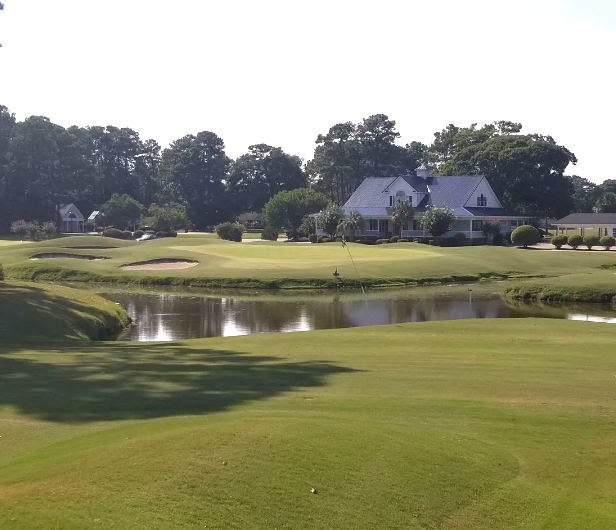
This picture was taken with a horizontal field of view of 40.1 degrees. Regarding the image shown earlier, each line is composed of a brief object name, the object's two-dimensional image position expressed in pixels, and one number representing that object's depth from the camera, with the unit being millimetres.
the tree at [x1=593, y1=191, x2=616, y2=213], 136875
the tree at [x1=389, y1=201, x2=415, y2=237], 105688
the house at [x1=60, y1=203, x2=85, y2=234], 144875
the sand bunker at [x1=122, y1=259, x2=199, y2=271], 68500
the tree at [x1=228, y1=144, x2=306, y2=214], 161500
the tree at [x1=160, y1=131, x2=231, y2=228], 159750
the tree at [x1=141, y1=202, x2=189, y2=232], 127438
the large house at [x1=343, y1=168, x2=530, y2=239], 105312
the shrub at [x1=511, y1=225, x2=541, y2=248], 91938
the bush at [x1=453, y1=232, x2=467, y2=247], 98250
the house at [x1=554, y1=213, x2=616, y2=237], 107625
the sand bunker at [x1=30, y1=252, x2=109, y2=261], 75431
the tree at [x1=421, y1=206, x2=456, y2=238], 98750
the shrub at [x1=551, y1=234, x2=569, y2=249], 90062
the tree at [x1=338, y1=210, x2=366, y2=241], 105212
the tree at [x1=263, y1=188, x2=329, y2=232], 117812
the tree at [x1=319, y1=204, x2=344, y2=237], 106562
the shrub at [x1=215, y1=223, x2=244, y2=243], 109188
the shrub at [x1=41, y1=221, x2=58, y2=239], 117125
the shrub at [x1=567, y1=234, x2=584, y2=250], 90438
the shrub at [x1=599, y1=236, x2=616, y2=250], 91750
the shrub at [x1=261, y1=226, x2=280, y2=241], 115562
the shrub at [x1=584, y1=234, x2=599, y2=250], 90688
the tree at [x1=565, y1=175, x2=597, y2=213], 154125
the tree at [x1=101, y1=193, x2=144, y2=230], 137625
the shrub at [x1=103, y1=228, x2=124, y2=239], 119875
